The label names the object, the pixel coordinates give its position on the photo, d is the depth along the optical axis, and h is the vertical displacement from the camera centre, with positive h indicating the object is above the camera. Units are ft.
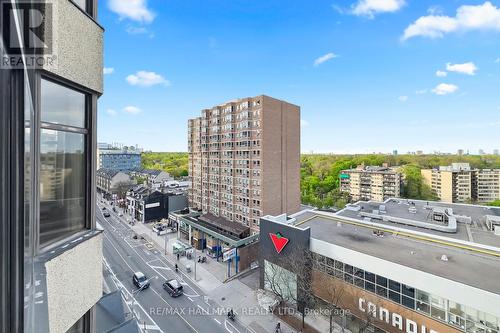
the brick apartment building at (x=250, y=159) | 108.99 +2.47
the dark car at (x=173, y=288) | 77.05 -40.32
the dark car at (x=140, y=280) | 80.38 -39.58
